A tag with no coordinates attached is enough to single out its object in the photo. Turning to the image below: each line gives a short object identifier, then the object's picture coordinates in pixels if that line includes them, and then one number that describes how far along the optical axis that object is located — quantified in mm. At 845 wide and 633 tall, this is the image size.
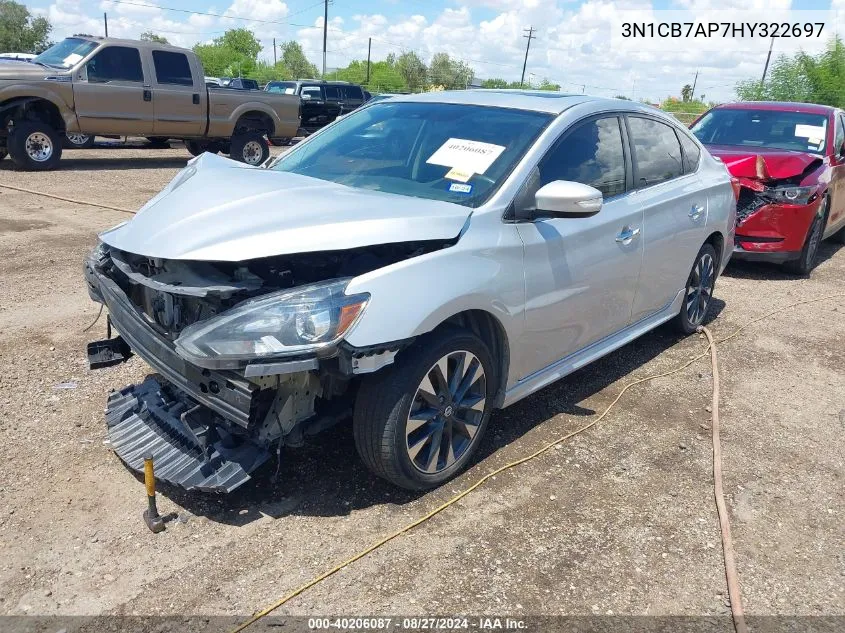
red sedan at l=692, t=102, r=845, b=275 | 7555
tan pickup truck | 11664
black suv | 21641
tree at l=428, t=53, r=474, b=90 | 73938
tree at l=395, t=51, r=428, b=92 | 76938
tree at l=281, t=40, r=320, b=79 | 72688
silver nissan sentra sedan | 2842
